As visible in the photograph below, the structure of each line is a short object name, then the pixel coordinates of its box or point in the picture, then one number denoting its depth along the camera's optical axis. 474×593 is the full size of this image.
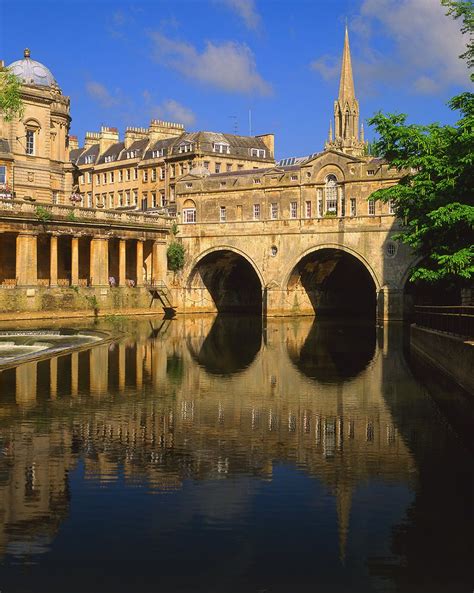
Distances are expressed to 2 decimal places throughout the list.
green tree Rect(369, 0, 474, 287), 28.16
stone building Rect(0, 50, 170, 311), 53.28
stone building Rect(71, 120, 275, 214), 95.62
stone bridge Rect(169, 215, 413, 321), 57.00
